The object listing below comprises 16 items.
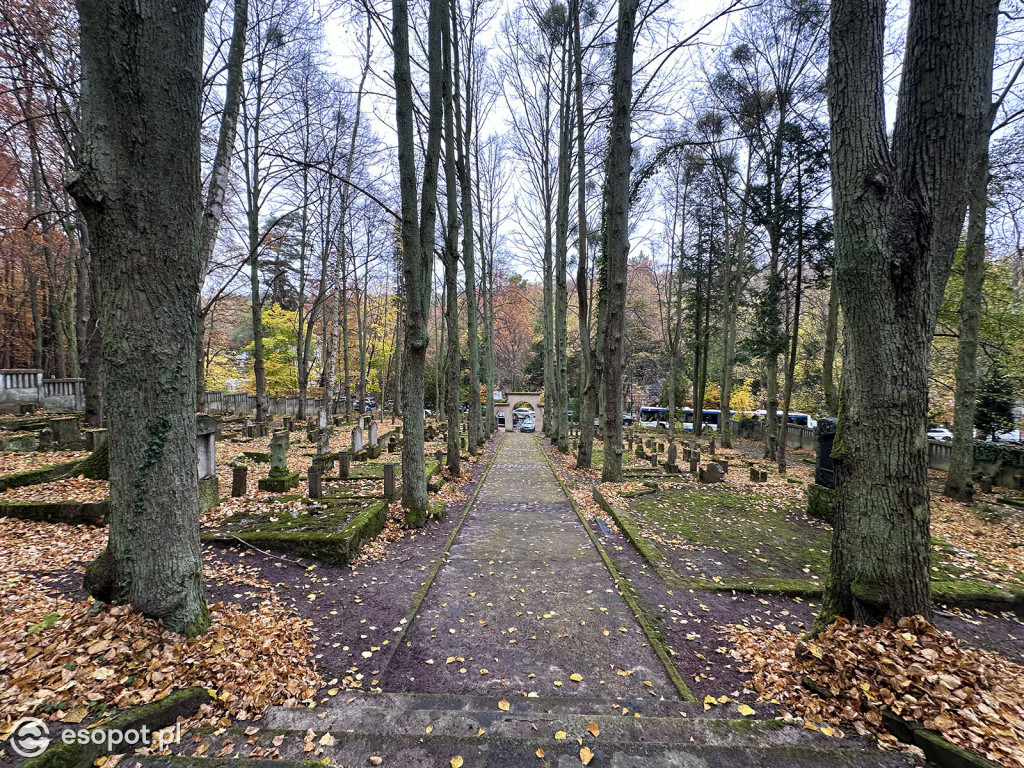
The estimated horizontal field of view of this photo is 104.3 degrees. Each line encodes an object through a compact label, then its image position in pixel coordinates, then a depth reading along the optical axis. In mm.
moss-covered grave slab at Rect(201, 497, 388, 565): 4895
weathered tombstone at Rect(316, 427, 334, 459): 10172
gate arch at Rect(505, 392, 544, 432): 34000
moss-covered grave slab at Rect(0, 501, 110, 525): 5039
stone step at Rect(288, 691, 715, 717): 2676
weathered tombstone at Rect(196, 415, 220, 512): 5957
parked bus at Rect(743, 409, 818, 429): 28531
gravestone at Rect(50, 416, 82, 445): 8930
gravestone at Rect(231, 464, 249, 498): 6713
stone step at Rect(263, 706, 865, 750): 2322
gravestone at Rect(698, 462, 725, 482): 10406
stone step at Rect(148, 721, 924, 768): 2131
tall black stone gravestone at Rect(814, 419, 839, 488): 8586
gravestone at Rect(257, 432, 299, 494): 7270
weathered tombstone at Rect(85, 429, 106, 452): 7325
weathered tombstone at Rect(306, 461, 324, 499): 6608
